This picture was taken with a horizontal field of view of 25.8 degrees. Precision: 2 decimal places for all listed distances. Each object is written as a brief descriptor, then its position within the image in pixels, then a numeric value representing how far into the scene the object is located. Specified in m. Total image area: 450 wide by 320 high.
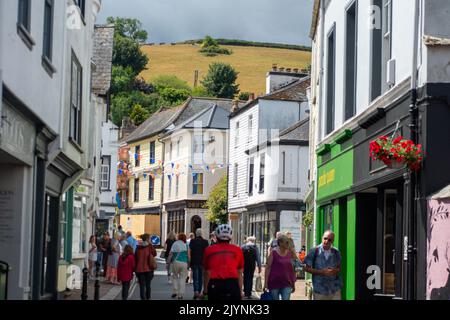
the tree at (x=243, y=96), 114.39
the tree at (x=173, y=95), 116.75
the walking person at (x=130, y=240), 33.11
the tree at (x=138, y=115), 103.38
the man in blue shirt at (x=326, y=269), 15.72
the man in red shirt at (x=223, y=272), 12.90
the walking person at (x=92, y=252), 32.75
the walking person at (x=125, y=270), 22.64
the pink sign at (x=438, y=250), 14.02
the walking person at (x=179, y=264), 24.55
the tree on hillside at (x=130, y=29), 137.00
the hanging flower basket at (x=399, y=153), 15.12
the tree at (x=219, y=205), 64.38
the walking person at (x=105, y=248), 33.04
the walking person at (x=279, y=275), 16.78
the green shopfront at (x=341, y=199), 21.31
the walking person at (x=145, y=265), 22.62
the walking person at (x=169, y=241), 28.17
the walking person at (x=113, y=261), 32.56
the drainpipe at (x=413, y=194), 15.54
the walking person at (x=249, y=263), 25.30
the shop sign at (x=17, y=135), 13.95
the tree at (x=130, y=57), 127.38
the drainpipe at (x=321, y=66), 26.14
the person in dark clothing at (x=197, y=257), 25.09
